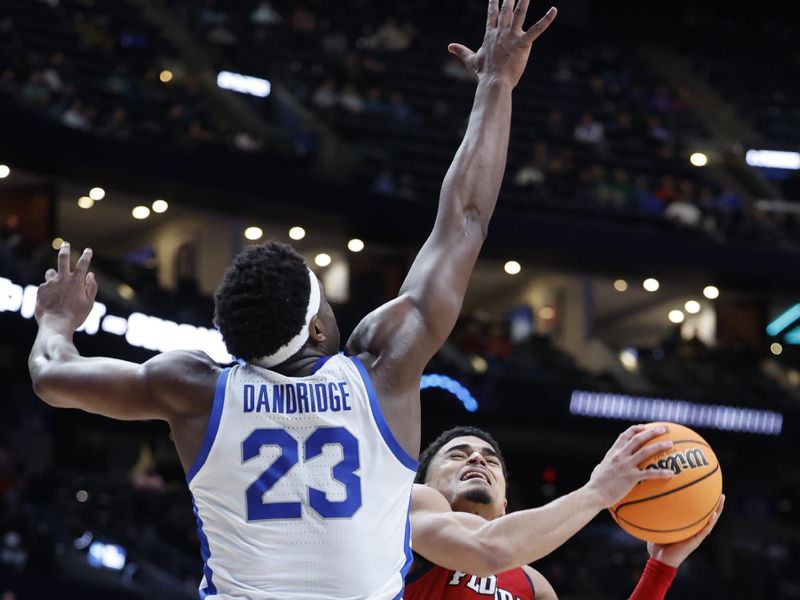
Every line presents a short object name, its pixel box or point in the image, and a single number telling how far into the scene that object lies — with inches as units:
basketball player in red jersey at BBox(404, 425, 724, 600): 140.9
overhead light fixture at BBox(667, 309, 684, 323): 1128.2
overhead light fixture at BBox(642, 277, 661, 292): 1069.1
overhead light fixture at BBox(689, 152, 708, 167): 1111.3
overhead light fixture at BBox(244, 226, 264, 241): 949.8
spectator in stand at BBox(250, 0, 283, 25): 1062.0
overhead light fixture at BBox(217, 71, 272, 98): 962.1
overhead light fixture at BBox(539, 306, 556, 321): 1086.4
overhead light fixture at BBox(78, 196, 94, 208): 887.7
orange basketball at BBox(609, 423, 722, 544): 154.5
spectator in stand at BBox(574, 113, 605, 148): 1051.9
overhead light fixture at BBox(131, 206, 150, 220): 913.5
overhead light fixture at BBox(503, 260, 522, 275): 1033.5
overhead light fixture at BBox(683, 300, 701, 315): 1116.6
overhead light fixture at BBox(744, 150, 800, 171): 1133.7
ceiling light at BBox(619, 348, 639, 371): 970.1
